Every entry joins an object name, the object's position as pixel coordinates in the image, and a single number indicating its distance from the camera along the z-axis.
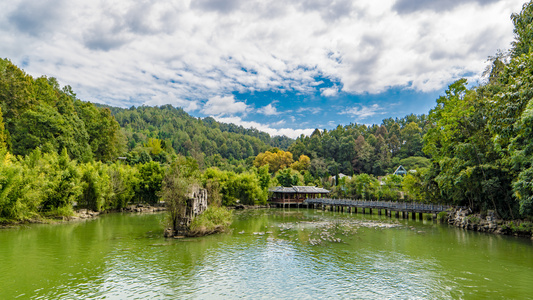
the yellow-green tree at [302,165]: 78.62
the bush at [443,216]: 32.25
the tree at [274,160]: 83.69
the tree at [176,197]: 19.67
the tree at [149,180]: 40.70
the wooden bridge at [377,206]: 33.59
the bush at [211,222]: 20.45
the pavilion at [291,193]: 52.12
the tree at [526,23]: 13.80
